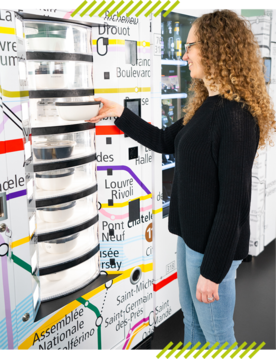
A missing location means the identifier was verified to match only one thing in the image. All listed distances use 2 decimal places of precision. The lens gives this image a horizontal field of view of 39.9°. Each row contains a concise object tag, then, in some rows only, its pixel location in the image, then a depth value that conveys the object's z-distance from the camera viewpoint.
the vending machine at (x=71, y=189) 1.54
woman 1.38
